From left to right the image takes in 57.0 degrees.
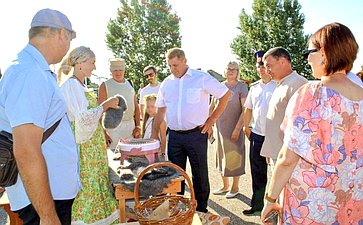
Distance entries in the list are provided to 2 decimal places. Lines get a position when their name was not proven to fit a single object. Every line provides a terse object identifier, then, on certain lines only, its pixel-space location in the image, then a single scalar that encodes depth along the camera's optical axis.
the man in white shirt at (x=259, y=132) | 3.55
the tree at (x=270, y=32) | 22.44
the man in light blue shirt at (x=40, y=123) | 1.37
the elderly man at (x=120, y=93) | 4.36
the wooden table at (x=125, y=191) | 2.44
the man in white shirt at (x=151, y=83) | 5.52
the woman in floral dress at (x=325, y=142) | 1.61
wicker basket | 1.81
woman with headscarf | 2.57
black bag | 1.46
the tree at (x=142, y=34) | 26.50
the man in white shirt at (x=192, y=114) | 3.47
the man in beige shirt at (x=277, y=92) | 2.88
